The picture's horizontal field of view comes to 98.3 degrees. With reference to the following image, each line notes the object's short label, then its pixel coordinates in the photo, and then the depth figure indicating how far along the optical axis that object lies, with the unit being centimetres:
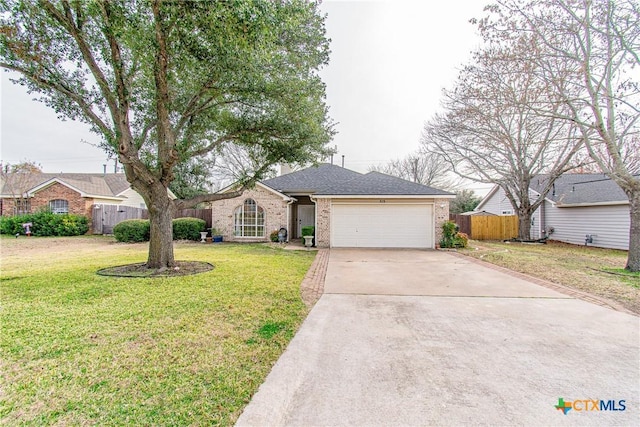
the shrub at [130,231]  1451
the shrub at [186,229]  1527
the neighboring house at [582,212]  1373
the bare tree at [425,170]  2998
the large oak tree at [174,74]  501
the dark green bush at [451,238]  1273
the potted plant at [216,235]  1480
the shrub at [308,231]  1353
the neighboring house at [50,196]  1816
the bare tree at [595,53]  727
